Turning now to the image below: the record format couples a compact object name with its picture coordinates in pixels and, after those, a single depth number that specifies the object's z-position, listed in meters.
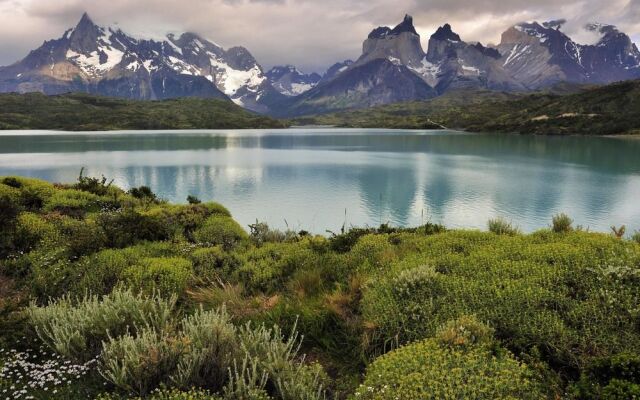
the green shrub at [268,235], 18.15
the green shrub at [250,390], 6.15
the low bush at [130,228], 14.28
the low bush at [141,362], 6.52
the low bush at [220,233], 16.48
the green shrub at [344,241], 14.62
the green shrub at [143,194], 25.17
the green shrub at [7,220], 13.41
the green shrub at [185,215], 17.20
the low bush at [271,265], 11.90
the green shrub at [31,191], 17.93
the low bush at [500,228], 14.76
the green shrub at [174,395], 5.95
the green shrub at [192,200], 24.46
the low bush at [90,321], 7.60
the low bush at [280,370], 6.35
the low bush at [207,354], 6.72
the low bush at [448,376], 5.85
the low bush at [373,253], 11.59
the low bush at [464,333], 6.98
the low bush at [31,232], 13.87
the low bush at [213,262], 12.38
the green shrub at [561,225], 14.63
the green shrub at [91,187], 23.44
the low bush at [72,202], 18.20
